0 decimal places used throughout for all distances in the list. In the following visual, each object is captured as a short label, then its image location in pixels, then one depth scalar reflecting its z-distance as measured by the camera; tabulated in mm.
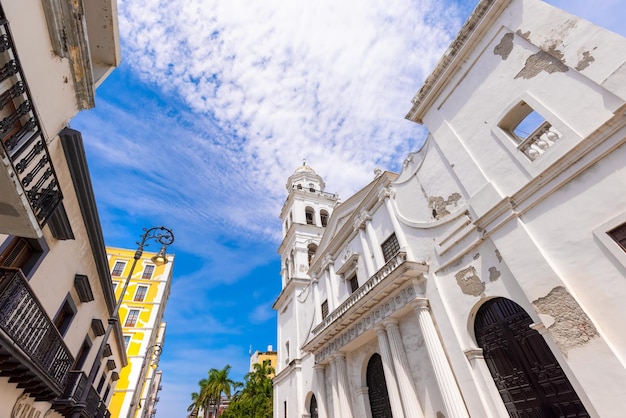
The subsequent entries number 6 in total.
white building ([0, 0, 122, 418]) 4375
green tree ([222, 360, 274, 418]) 23078
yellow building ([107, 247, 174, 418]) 23078
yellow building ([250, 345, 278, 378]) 50156
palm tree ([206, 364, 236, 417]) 28453
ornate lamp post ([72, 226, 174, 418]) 5668
